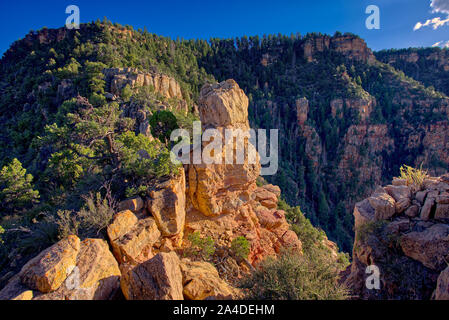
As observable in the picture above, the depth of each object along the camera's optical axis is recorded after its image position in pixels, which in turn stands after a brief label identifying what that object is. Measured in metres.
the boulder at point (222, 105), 8.89
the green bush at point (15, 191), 11.00
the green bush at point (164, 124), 13.67
